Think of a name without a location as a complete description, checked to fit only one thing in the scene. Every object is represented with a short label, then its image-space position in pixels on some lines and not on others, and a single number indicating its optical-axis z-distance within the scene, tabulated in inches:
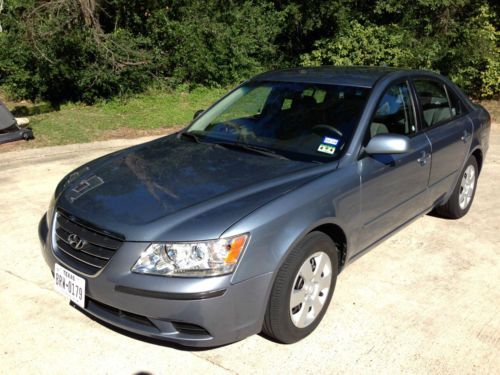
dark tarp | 311.9
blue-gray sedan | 101.2
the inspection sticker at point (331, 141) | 134.6
